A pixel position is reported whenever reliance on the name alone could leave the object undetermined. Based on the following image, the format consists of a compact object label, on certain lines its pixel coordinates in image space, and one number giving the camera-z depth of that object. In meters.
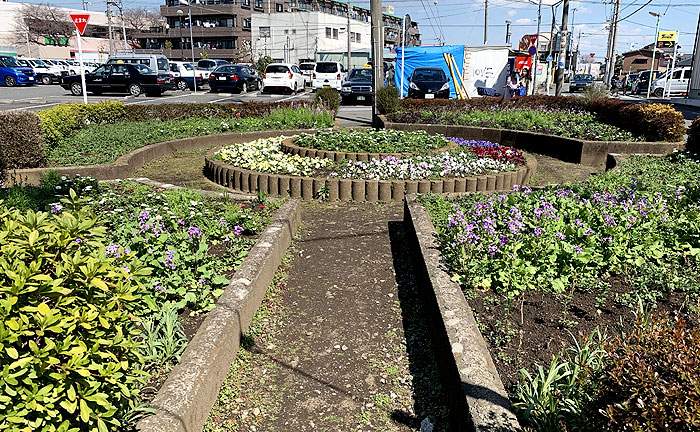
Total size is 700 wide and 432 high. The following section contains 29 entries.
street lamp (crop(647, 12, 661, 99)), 42.17
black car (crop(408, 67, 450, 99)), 22.23
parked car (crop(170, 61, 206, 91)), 33.00
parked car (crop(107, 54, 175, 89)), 28.11
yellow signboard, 75.50
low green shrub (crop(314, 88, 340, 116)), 15.12
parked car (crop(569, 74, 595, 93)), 52.28
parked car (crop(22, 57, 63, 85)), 36.38
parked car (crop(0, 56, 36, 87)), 34.12
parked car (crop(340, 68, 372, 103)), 25.33
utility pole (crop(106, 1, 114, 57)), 47.18
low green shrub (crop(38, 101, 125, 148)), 9.60
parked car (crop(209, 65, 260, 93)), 30.64
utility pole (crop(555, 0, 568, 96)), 25.58
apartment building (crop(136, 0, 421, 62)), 72.12
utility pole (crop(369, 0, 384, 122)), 15.77
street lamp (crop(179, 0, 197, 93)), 32.31
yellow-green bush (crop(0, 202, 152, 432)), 1.90
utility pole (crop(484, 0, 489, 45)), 64.19
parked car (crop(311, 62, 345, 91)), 30.28
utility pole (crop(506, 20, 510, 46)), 63.36
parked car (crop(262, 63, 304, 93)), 29.95
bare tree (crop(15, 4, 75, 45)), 73.12
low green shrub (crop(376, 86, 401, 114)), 15.68
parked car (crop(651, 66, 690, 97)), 43.22
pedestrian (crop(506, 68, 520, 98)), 22.67
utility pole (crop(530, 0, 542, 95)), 29.99
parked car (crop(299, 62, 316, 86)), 36.12
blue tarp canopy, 26.56
